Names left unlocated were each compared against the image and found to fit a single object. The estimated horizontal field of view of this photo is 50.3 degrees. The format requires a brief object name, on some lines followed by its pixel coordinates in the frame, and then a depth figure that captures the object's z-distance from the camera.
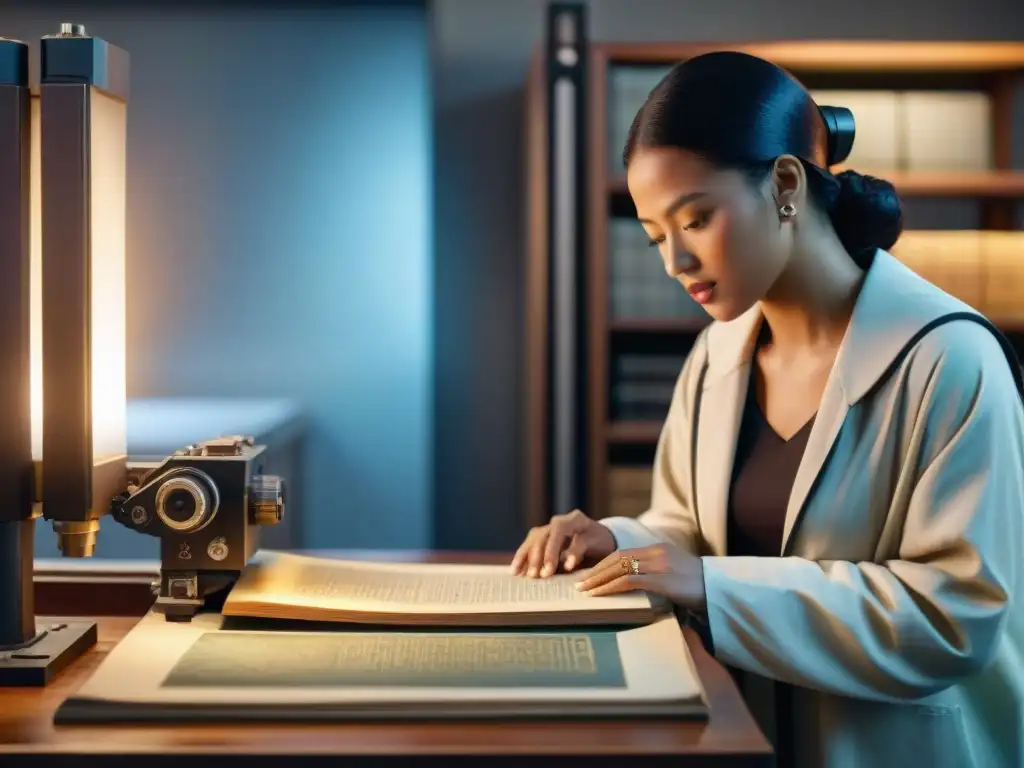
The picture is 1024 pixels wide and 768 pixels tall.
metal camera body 0.90
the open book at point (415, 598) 0.90
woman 0.93
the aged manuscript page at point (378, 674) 0.72
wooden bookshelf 2.74
